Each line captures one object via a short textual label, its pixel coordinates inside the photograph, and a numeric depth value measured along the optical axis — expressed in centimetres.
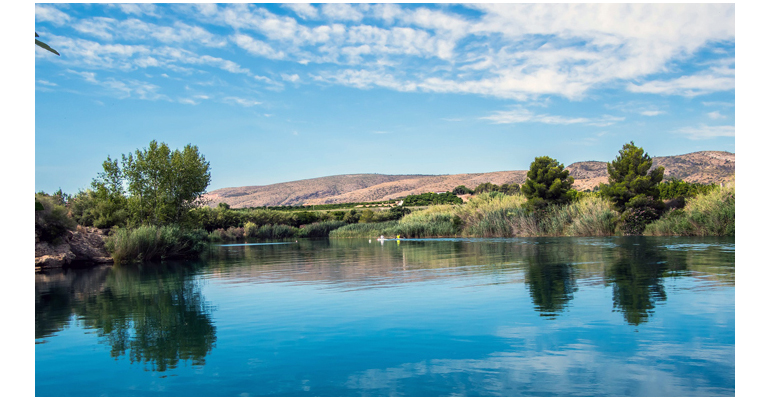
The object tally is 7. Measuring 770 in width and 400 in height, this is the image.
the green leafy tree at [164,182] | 2042
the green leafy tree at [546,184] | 2886
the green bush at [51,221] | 1528
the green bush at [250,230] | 4391
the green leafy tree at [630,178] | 2461
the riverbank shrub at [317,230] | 4588
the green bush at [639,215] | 2461
